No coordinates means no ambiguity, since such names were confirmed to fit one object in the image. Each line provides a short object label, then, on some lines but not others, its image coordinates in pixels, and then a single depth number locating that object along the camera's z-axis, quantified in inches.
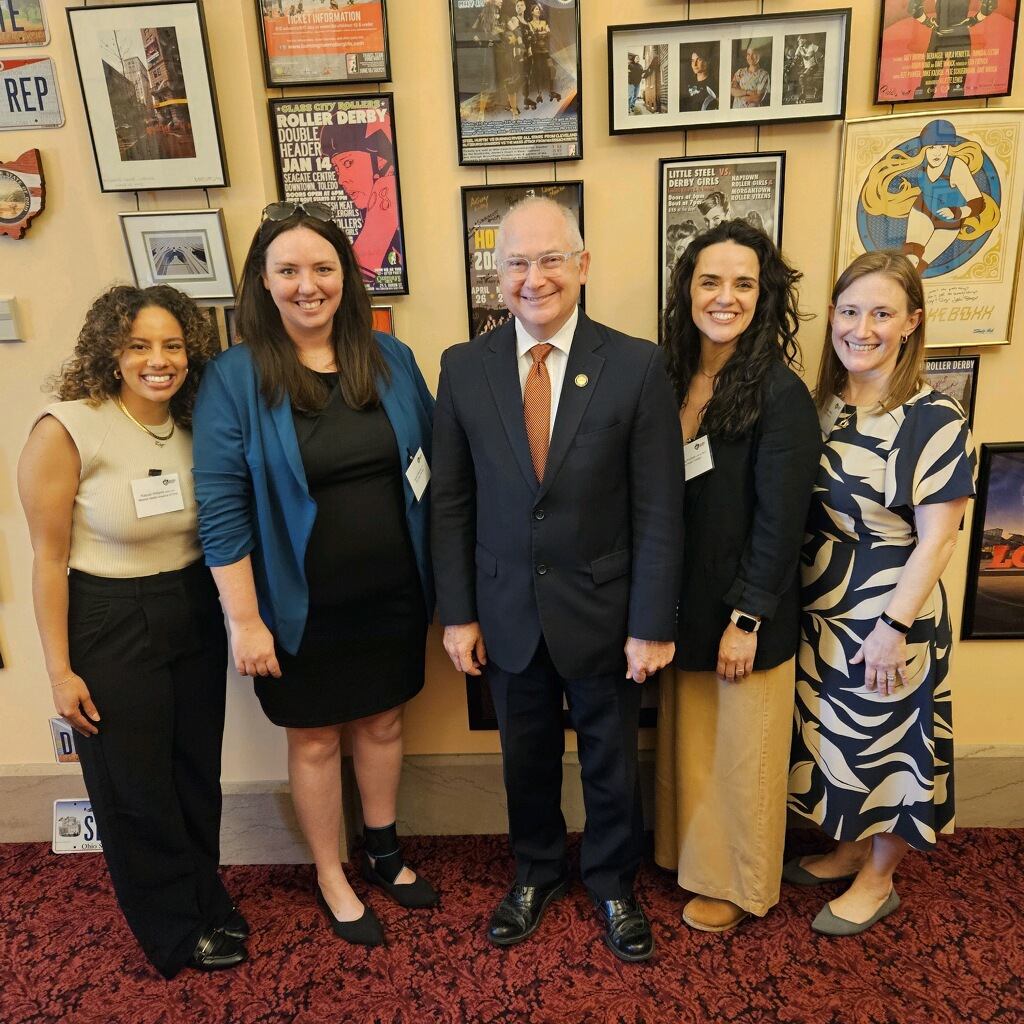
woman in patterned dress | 64.0
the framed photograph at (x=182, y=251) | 75.3
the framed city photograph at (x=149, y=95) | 70.9
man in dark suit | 61.8
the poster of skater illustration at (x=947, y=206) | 73.6
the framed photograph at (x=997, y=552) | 82.3
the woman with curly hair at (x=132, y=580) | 64.0
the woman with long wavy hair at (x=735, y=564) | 64.1
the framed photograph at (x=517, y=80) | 72.8
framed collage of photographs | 71.9
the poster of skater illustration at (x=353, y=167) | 76.0
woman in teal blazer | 64.7
